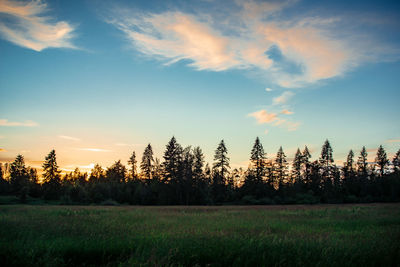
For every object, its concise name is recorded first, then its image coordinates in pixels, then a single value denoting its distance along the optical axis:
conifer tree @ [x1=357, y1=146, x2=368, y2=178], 82.62
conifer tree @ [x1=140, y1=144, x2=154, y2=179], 77.38
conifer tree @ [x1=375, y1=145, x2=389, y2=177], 80.81
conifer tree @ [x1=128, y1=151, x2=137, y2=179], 86.33
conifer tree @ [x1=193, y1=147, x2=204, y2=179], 62.54
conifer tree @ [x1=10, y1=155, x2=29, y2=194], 83.78
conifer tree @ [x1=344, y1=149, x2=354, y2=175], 82.38
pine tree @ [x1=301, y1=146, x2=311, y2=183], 74.38
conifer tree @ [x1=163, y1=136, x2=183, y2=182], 61.47
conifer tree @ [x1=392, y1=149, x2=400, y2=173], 80.32
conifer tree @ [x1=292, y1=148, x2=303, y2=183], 77.38
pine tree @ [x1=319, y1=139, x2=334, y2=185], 72.29
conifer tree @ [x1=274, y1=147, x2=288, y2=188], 71.87
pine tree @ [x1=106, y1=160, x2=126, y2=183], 87.25
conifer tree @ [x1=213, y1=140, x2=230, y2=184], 67.31
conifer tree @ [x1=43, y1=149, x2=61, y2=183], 70.81
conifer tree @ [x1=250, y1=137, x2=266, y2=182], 68.83
